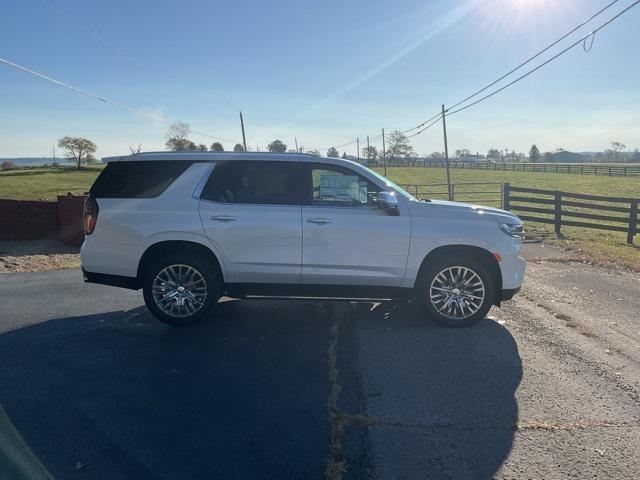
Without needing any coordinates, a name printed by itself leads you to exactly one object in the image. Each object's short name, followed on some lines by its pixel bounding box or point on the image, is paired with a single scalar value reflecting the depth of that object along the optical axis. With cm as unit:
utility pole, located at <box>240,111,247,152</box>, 3412
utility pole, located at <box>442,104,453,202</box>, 1824
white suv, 516
